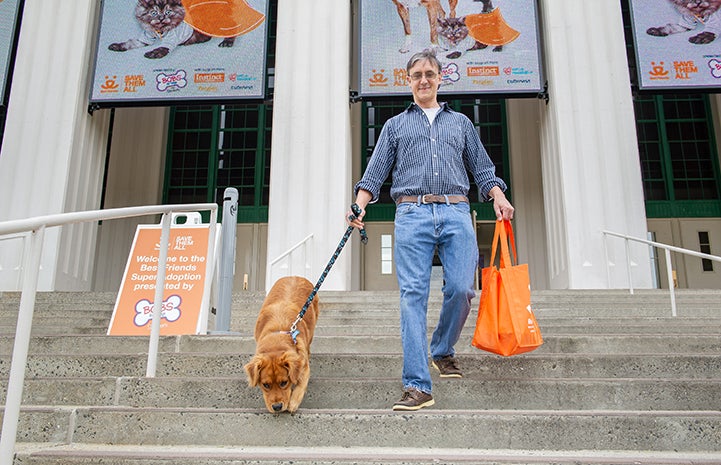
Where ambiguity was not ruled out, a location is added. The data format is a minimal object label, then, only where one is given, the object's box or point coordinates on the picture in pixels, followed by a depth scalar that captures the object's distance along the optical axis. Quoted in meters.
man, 2.81
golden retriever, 2.64
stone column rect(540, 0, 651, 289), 9.38
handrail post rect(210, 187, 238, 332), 4.92
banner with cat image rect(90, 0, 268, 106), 10.13
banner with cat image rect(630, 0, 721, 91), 9.61
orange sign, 5.51
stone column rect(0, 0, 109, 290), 9.95
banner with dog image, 9.97
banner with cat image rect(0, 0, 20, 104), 10.35
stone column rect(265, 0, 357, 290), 9.63
